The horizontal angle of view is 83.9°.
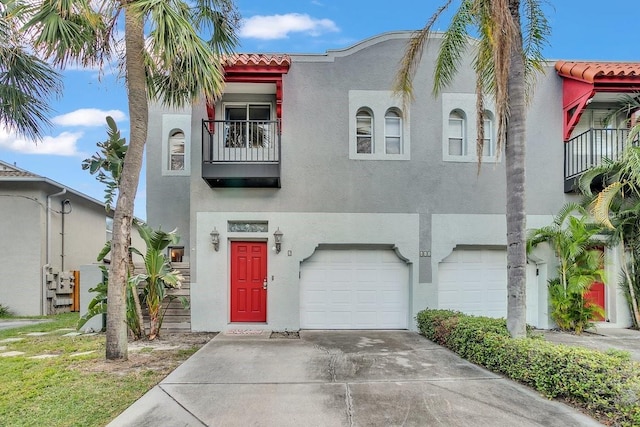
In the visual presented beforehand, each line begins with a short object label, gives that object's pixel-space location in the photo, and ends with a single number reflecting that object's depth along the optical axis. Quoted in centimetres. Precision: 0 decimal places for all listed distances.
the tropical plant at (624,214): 831
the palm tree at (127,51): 556
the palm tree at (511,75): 529
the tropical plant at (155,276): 782
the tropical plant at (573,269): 836
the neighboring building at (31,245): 1139
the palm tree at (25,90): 685
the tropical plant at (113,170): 775
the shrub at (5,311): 1120
